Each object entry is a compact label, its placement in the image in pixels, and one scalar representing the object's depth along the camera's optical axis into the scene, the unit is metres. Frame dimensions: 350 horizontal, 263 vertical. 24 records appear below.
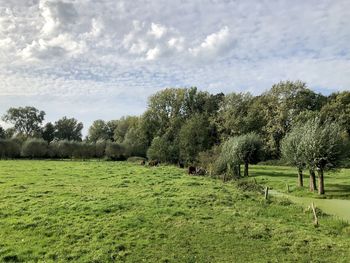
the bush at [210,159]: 52.75
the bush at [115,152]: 105.18
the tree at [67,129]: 146.75
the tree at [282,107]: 79.19
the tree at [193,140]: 77.19
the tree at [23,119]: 140.50
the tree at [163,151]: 79.31
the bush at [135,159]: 94.38
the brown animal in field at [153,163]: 72.12
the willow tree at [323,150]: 35.94
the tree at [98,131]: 136.12
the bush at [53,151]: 108.56
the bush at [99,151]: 111.50
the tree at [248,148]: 53.44
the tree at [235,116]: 84.62
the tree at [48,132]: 140.45
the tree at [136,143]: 100.25
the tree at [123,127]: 119.75
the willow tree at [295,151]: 38.56
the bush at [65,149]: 108.69
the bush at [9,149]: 99.50
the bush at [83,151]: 109.50
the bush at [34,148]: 104.19
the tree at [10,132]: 133.35
